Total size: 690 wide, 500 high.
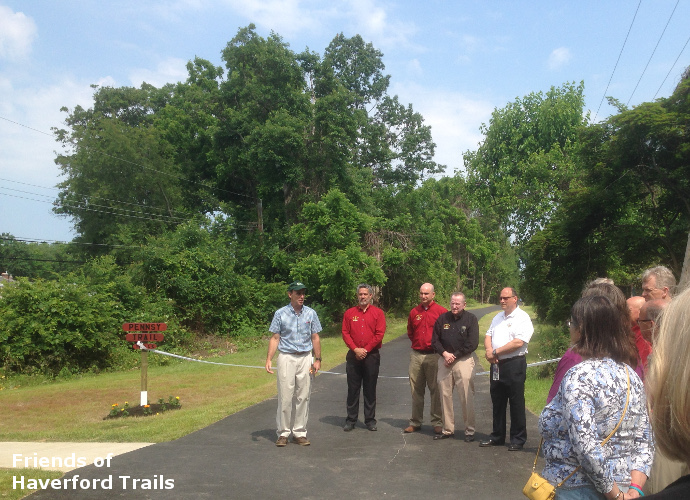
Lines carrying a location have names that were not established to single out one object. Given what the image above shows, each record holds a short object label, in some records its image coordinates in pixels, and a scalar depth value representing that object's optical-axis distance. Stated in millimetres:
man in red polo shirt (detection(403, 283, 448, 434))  9227
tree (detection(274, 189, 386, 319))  30172
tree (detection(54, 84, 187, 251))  44656
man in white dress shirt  7949
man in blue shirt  8484
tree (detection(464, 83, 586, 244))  28719
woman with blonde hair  1610
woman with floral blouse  3186
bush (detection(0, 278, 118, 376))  18328
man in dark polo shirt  8688
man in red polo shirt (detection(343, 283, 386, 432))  9445
